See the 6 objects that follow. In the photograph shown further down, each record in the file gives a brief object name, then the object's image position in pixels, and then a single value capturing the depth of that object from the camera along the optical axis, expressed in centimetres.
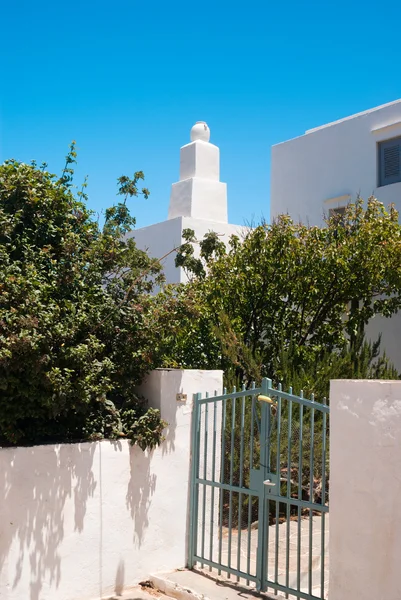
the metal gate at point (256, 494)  592
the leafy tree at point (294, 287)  1047
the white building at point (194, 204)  1444
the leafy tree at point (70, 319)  593
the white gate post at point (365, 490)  482
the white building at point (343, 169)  1326
